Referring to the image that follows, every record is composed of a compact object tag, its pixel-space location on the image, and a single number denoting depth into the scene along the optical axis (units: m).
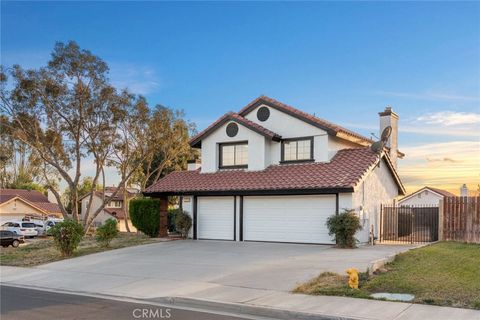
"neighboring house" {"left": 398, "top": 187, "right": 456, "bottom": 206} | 57.49
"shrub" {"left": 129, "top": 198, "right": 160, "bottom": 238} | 27.75
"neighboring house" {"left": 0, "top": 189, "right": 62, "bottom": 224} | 62.38
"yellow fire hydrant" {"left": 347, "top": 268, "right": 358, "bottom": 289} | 11.19
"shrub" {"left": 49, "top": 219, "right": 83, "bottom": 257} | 20.41
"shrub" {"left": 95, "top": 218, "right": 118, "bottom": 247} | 22.47
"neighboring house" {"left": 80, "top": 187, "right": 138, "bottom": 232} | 67.56
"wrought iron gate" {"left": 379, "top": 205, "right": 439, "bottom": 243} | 22.91
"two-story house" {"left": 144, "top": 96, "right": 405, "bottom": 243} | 21.80
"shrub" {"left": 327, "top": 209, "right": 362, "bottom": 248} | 19.84
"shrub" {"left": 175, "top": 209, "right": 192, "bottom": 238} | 25.44
